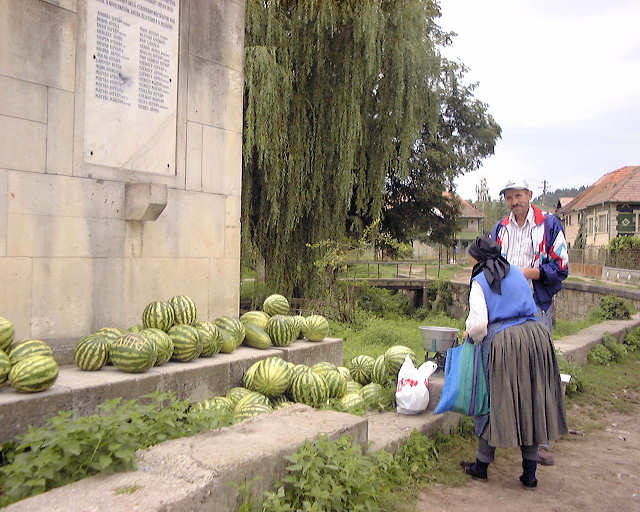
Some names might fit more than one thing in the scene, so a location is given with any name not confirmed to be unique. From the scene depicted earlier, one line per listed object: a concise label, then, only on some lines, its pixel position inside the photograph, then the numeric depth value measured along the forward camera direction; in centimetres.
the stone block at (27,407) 350
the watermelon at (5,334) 401
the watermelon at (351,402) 478
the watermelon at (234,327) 550
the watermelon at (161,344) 455
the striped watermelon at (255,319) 592
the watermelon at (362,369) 591
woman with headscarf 411
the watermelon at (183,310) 514
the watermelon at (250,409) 438
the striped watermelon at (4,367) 372
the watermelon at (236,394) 469
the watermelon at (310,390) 489
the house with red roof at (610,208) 4006
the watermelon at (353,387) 538
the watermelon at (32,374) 364
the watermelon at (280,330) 582
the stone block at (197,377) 448
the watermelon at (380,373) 577
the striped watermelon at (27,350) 387
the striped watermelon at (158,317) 498
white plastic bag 498
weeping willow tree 1302
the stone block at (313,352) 578
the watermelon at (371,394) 525
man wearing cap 506
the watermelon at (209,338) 497
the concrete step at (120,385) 358
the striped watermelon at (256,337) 564
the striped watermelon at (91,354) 434
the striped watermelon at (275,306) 648
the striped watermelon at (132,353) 426
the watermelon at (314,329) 623
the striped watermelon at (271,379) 490
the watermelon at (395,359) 575
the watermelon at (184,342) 475
